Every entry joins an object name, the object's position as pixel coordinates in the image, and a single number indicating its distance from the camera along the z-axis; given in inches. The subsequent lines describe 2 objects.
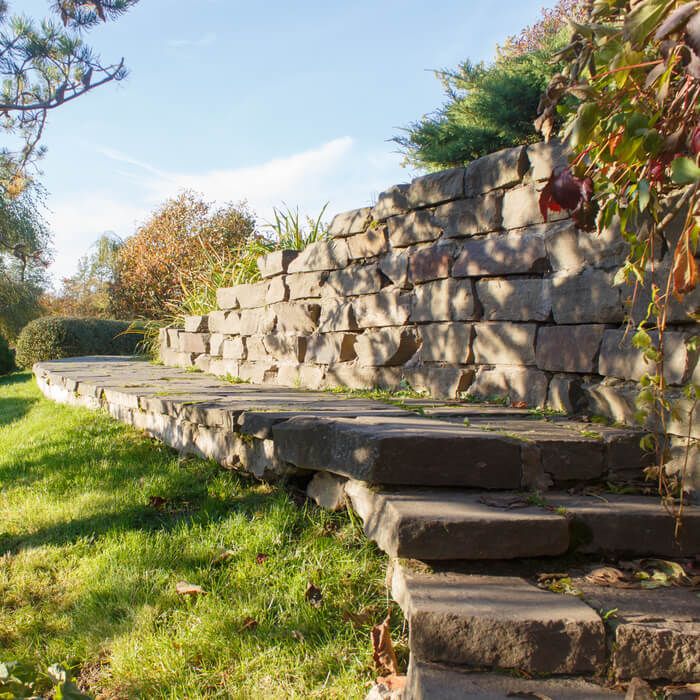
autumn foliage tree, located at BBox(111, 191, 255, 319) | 538.3
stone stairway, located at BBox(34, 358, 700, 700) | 60.0
